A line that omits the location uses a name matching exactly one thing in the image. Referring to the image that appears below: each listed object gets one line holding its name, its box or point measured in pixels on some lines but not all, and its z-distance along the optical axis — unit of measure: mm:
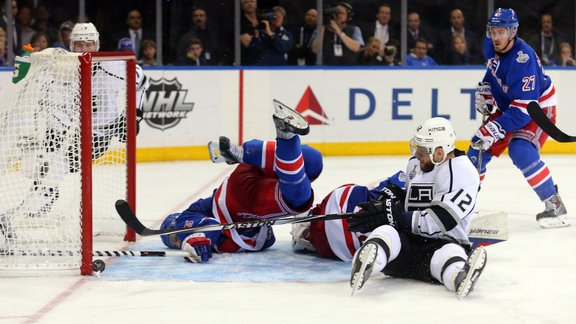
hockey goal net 8480
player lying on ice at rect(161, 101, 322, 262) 8955
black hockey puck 8494
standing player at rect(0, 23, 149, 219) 9020
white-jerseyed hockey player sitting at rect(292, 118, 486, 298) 7723
